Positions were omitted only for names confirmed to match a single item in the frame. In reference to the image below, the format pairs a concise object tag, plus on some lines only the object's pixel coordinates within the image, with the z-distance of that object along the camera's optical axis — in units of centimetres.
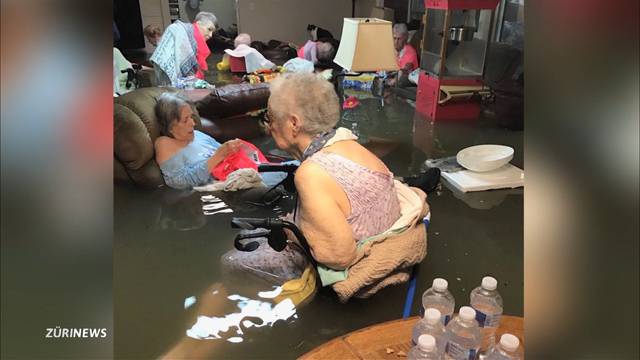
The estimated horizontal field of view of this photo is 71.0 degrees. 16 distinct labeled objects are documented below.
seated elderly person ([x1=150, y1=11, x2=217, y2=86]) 392
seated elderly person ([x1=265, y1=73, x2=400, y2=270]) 155
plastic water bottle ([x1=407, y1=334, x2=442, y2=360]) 84
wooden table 102
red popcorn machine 378
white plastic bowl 284
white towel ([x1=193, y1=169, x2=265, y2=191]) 262
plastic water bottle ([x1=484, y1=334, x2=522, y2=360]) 86
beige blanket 165
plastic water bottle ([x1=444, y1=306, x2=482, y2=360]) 93
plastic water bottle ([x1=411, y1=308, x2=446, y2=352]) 93
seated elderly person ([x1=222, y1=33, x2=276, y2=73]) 537
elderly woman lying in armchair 251
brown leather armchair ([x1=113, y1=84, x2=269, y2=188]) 237
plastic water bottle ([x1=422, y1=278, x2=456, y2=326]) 113
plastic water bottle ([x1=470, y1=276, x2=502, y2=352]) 105
